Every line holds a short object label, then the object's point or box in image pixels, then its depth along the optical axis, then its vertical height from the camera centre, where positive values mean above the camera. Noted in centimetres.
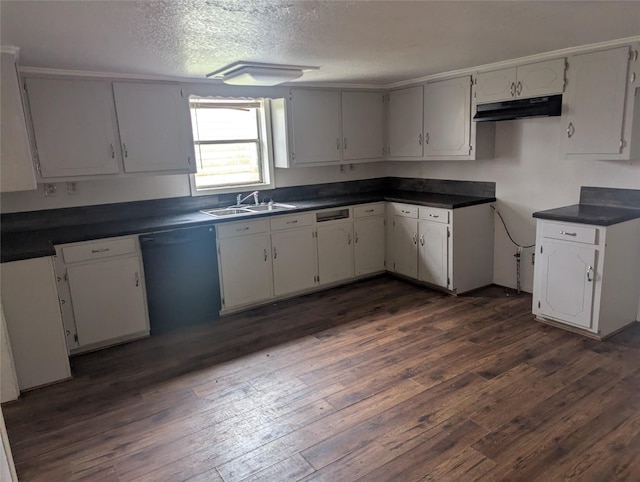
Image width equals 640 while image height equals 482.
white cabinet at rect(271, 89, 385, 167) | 466 +29
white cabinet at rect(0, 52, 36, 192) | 281 +17
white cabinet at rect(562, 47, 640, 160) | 322 +26
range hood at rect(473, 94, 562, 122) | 360 +31
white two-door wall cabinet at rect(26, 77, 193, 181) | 342 +30
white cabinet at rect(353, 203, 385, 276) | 488 -96
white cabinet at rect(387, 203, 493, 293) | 434 -97
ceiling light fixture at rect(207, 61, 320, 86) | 338 +66
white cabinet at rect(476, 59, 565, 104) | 360 +54
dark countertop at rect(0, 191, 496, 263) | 304 -52
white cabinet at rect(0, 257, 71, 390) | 288 -101
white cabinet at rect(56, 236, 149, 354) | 336 -99
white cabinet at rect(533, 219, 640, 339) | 327 -101
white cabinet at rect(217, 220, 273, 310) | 407 -98
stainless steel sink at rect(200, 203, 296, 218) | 432 -52
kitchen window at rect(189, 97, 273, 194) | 436 +14
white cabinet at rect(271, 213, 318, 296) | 435 -97
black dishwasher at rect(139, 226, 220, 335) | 372 -100
